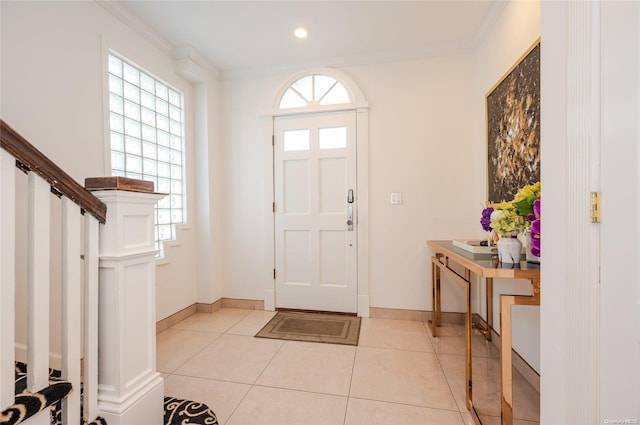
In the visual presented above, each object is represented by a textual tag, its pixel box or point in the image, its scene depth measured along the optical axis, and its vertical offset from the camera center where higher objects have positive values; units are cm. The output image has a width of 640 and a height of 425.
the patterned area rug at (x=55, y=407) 82 -67
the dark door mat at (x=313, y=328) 233 -112
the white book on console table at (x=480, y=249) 152 -23
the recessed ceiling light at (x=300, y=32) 234 +160
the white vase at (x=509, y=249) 132 -19
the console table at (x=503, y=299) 113 -40
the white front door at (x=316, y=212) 281 -1
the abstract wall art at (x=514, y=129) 159 +57
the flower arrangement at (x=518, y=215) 129 -2
